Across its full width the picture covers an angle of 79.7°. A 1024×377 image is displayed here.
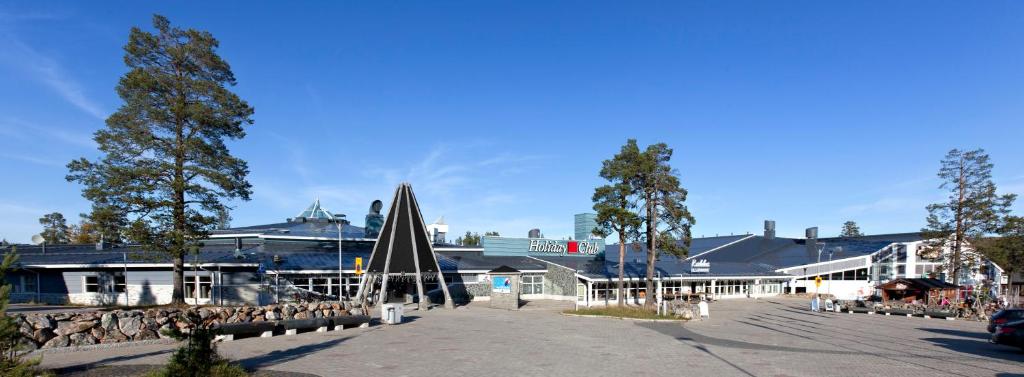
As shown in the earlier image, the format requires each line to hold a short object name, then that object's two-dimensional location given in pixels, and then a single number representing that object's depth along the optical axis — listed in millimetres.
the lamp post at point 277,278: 36647
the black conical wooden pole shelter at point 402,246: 40094
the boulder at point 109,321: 19531
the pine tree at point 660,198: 38656
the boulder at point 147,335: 20225
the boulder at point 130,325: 19953
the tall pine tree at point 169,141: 27375
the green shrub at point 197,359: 11594
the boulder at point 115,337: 19359
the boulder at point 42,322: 17992
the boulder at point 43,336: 17703
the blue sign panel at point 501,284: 41844
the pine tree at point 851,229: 145888
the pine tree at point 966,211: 47844
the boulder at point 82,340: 18438
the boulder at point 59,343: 17883
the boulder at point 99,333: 19141
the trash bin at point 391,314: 28125
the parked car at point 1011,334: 21922
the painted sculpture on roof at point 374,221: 52719
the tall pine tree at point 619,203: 37594
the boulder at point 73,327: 18406
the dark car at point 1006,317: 25806
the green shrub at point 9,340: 10430
